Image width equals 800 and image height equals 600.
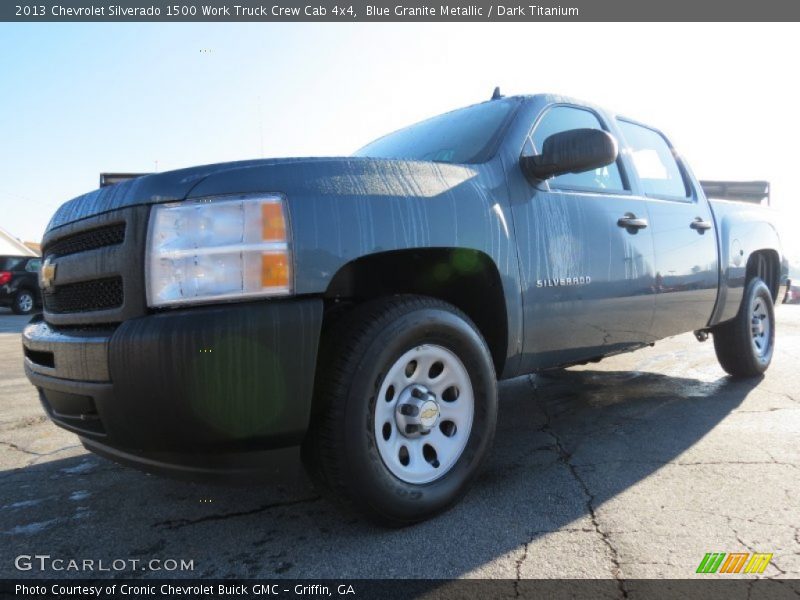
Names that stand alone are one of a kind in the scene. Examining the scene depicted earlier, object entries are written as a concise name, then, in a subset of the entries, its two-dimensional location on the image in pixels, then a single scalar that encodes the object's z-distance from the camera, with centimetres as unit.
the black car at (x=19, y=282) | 1541
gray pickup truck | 179
